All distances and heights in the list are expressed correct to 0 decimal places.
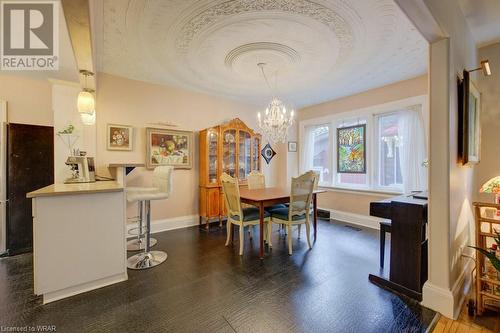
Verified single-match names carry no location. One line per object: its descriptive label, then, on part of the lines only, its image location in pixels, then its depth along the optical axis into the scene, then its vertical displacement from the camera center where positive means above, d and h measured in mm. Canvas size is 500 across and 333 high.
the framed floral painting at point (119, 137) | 3422 +483
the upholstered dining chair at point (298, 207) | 2896 -568
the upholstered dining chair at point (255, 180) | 4028 -261
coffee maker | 2678 -37
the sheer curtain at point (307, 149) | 5324 +415
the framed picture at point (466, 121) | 1870 +380
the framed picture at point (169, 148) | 3773 +340
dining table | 2775 -426
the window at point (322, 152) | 4992 +329
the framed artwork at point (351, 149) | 4328 +339
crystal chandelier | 3277 +712
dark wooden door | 2812 -72
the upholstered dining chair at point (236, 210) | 2861 -621
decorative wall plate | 5324 +327
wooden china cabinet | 4074 +141
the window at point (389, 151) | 3902 +262
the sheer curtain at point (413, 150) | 3551 +258
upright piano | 1958 -747
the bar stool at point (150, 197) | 2530 -353
